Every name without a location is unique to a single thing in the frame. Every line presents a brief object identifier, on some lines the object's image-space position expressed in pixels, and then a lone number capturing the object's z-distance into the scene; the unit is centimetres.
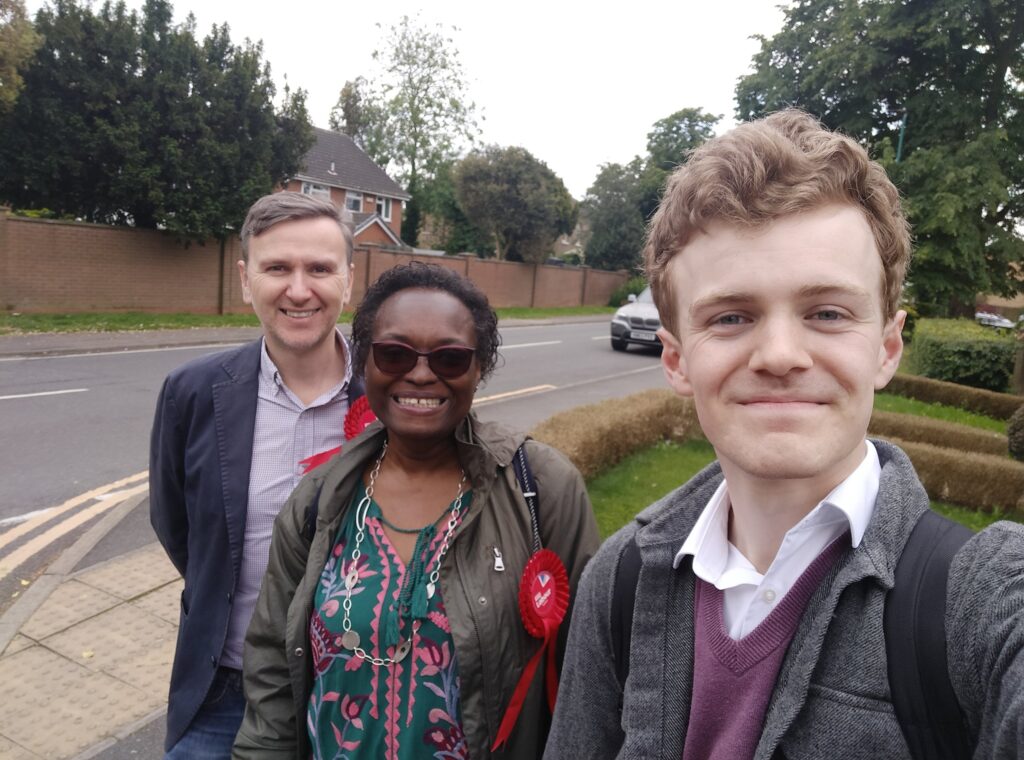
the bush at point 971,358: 1380
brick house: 4050
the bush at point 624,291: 3996
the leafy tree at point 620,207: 4128
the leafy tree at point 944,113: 1948
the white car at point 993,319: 4056
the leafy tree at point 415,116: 4553
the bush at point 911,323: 1939
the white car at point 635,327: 1911
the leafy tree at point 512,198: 3278
